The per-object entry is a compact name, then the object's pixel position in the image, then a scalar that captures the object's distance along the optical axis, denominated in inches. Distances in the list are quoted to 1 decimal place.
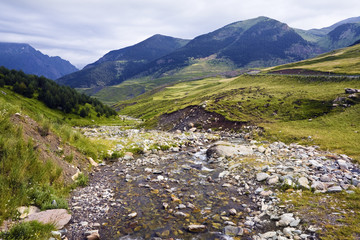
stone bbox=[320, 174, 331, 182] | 550.0
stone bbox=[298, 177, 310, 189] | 525.9
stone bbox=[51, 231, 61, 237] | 337.7
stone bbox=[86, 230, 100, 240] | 359.9
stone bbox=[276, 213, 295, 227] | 389.1
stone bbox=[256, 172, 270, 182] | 608.3
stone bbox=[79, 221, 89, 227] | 397.7
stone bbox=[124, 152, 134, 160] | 914.5
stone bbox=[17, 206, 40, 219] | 349.8
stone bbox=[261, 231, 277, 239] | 360.6
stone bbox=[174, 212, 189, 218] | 452.1
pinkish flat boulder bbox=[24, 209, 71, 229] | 354.3
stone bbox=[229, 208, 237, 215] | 451.5
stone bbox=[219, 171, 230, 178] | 690.8
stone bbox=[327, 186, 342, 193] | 484.7
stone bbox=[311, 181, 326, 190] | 508.6
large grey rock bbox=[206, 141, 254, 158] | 931.3
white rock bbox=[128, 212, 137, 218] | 444.8
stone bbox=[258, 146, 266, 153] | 951.3
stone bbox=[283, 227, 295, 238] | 355.6
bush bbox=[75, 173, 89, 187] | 571.5
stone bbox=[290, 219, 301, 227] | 378.3
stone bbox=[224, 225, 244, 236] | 380.8
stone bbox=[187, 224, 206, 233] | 399.2
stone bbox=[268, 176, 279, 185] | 573.3
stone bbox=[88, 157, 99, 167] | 758.6
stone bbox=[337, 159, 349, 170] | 670.8
